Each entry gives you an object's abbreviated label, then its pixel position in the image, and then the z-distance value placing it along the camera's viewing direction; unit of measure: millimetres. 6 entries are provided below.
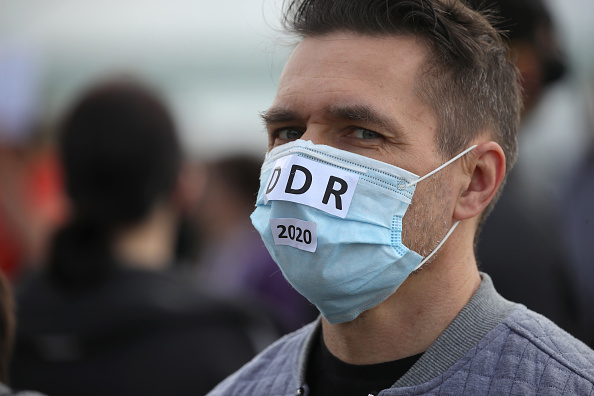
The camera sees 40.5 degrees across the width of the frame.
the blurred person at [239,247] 4801
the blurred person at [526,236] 3514
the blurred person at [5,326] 2744
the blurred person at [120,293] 3559
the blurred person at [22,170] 5781
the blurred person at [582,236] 3814
